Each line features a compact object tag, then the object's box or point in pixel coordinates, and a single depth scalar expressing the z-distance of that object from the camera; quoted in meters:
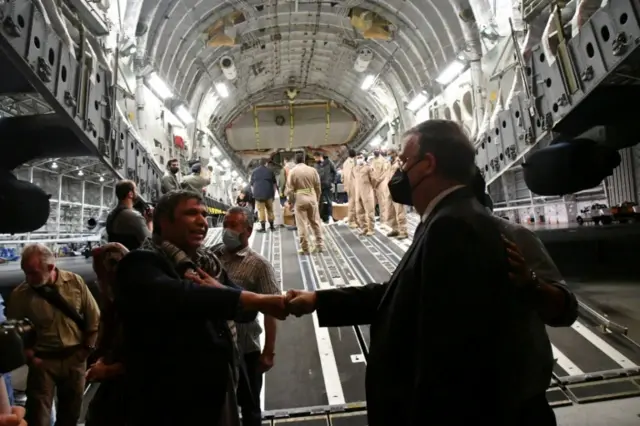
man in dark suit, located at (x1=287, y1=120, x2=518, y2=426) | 1.24
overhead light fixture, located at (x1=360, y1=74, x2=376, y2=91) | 19.26
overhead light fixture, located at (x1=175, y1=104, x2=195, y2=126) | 15.37
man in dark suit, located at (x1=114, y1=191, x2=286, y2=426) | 1.66
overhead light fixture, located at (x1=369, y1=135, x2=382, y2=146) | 22.41
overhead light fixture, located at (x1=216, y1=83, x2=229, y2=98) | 18.77
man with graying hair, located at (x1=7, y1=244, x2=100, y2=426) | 3.52
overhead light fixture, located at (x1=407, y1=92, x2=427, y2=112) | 16.06
